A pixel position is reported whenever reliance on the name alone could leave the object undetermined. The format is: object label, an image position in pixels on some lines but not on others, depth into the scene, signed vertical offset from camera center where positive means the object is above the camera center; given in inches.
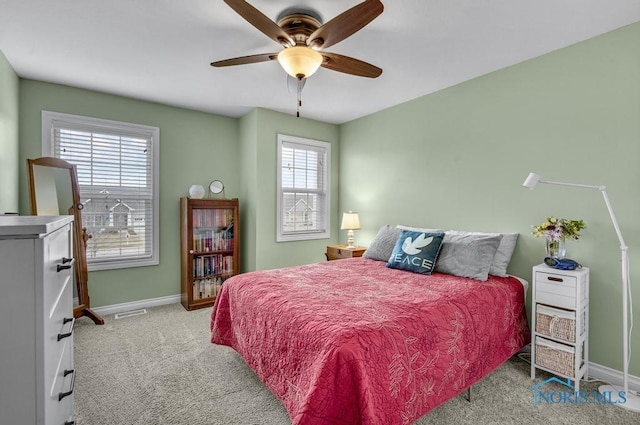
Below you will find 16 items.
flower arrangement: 88.3 -5.6
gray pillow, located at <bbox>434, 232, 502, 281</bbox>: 97.0 -15.5
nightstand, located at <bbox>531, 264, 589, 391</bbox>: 81.9 -31.1
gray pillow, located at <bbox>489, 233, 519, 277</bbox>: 101.3 -15.1
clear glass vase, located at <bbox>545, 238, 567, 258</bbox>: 90.7 -11.5
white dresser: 30.6 -12.5
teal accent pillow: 104.7 -15.7
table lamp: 160.6 -7.8
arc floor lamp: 77.0 -36.3
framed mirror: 112.0 +1.5
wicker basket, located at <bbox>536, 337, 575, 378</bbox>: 82.4 -40.5
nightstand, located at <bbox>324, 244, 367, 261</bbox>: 154.2 -22.9
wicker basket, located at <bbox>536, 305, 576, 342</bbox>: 82.6 -31.2
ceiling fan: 63.4 +39.8
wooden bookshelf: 146.6 -20.9
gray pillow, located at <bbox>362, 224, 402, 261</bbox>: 125.8 -15.5
